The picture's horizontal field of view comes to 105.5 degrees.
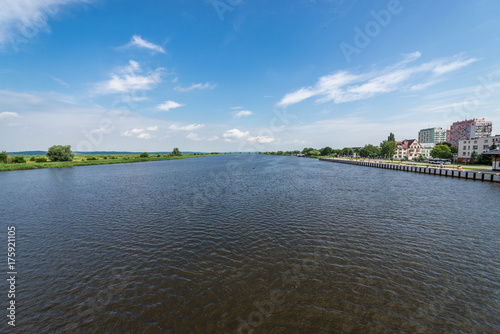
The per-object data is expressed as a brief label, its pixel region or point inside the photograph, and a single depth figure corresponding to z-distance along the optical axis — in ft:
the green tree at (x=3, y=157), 293.02
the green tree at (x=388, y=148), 456.86
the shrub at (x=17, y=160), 299.27
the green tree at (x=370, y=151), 536.83
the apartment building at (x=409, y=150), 520.83
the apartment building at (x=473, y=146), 289.94
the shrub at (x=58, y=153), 333.21
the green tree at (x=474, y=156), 289.74
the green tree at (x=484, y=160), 265.21
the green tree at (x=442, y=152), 377.91
